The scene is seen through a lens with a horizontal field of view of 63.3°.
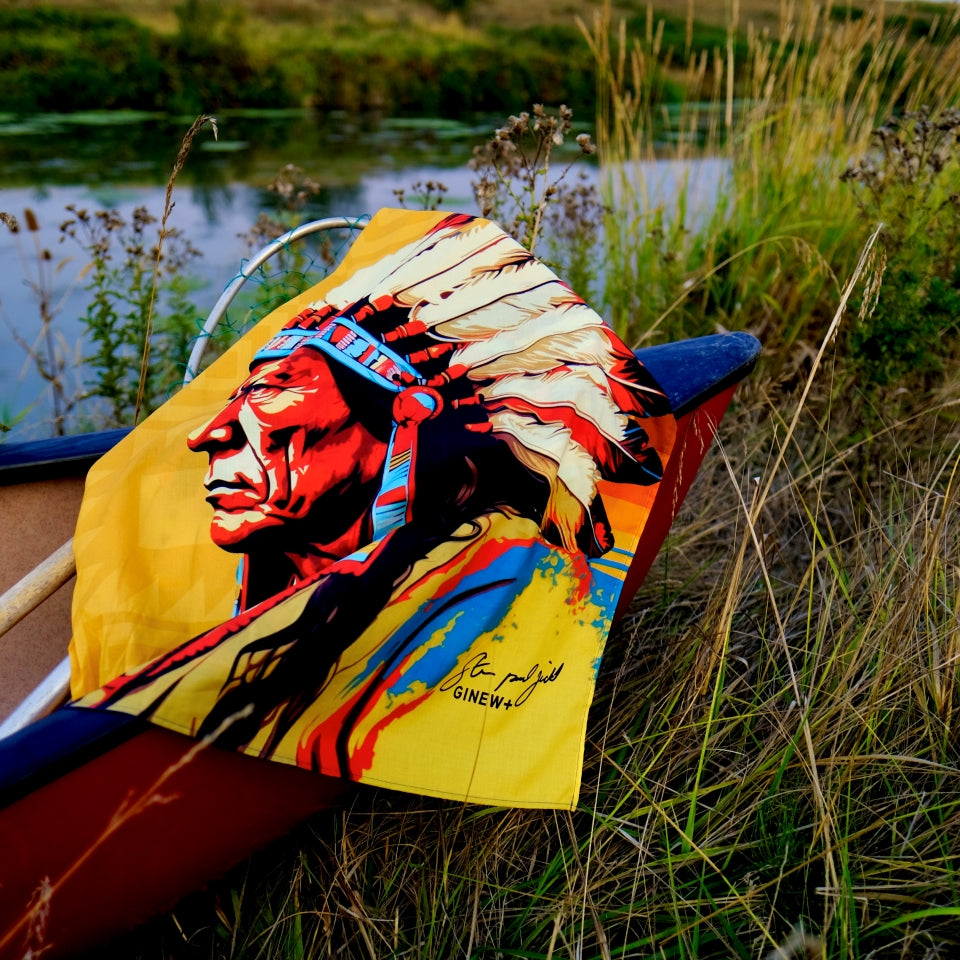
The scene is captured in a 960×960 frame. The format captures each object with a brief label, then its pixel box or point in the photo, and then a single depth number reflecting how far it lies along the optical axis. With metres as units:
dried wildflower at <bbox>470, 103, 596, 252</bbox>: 1.90
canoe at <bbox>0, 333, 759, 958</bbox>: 0.92
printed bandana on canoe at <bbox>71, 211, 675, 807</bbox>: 1.14
